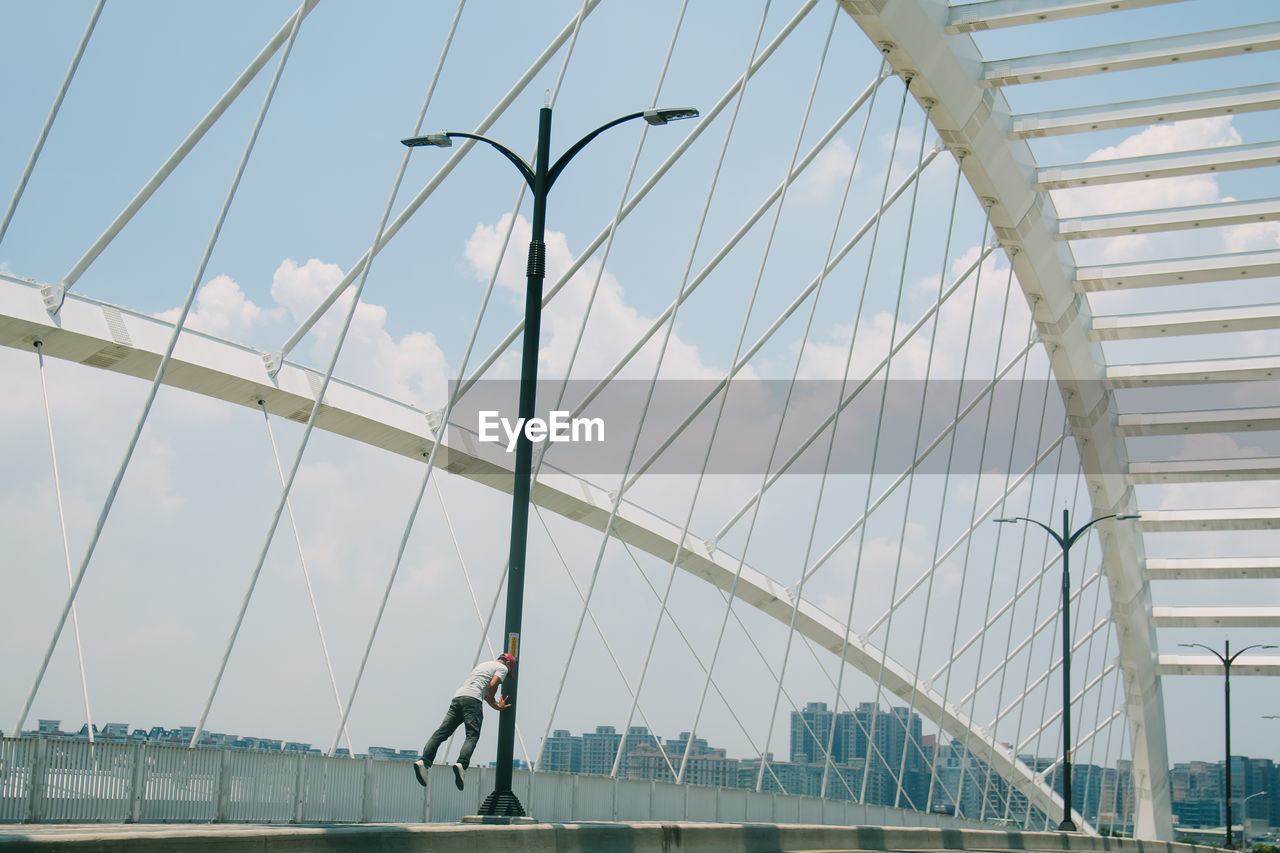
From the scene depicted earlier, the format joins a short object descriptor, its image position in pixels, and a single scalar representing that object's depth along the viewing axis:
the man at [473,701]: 12.49
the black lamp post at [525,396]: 11.72
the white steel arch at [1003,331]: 21.94
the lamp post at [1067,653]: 32.06
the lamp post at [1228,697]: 46.38
